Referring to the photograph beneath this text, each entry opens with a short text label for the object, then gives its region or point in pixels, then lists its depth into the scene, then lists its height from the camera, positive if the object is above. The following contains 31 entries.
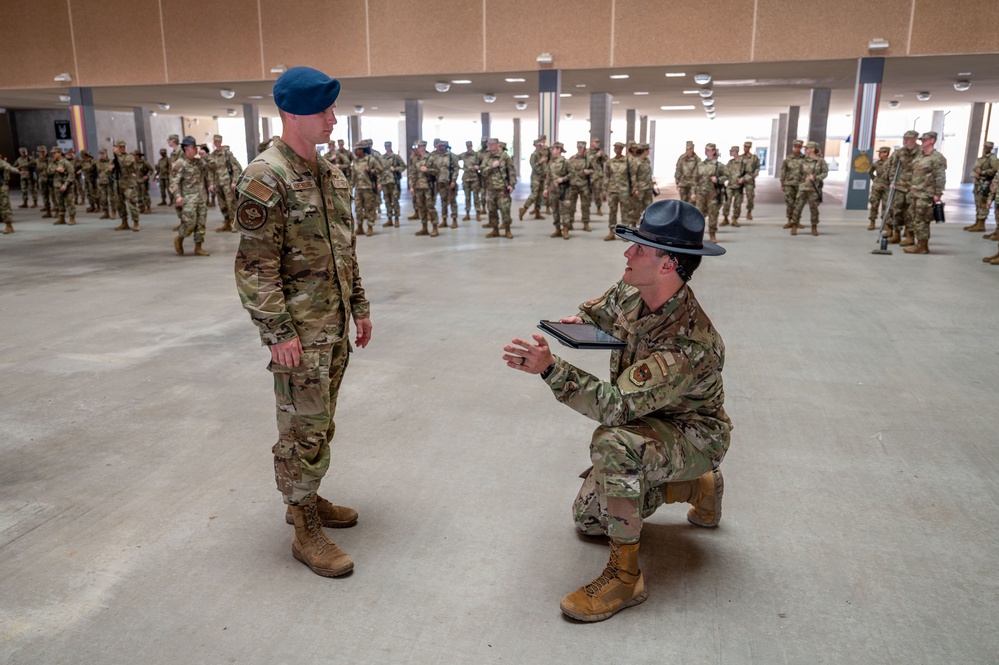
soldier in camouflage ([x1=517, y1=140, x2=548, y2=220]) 14.30 +0.02
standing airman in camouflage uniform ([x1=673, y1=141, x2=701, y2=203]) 12.66 +0.07
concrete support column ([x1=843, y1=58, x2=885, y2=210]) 14.89 +0.97
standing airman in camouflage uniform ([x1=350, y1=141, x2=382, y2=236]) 13.13 -0.22
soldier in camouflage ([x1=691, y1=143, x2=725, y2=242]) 12.20 -0.20
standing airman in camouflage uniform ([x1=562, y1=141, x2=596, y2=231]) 13.23 -0.07
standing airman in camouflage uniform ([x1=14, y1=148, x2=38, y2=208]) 18.12 -0.13
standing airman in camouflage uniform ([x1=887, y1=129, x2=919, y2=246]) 10.73 -0.15
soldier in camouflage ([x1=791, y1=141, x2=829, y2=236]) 12.54 -0.13
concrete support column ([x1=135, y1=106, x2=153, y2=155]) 27.00 +1.46
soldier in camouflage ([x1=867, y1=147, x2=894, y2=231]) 13.03 -0.20
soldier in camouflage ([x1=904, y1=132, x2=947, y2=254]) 10.05 -0.17
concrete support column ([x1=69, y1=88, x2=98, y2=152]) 19.67 +1.41
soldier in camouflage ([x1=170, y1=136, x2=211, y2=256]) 10.01 -0.26
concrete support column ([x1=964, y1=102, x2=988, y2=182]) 28.11 +1.58
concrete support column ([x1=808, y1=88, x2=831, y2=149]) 20.24 +1.70
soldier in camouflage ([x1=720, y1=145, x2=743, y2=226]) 14.06 -0.21
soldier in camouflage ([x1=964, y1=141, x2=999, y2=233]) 12.48 -0.11
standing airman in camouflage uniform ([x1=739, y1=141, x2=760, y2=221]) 14.09 +0.11
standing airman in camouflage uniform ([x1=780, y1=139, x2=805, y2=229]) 13.12 -0.03
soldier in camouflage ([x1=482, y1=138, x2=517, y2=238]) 12.53 -0.16
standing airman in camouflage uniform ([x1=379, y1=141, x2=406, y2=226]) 14.54 -0.17
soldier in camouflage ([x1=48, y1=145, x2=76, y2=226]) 15.10 -0.35
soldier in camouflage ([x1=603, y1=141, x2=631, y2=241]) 12.20 -0.16
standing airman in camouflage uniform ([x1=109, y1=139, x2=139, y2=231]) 13.71 -0.20
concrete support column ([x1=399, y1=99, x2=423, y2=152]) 24.02 +1.64
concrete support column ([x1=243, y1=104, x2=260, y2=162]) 26.59 +1.51
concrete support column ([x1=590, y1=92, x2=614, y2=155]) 22.20 +1.74
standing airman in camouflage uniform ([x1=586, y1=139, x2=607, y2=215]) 13.66 +0.16
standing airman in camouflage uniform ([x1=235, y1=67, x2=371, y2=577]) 2.34 -0.36
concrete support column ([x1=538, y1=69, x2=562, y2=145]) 16.34 +1.66
